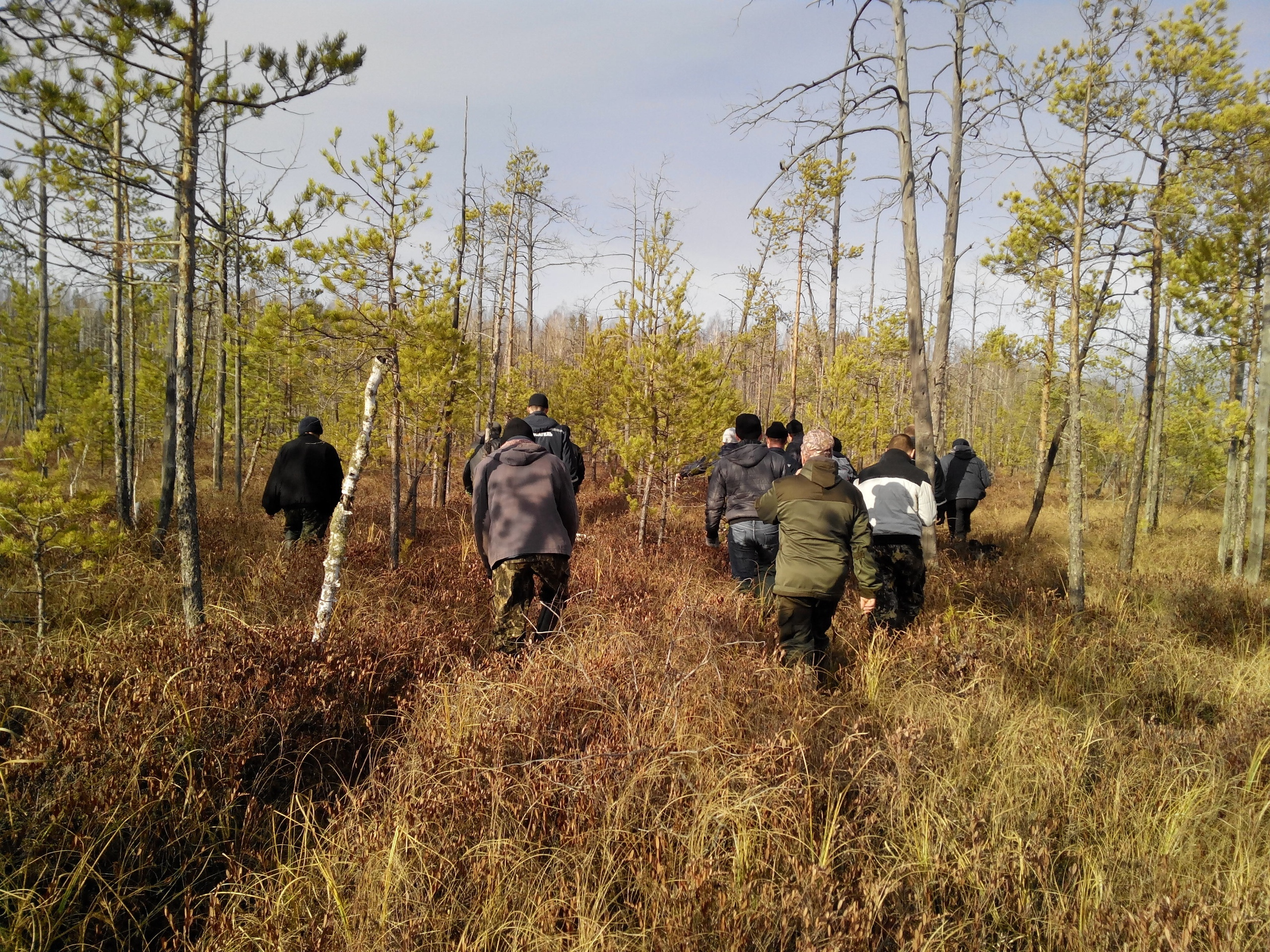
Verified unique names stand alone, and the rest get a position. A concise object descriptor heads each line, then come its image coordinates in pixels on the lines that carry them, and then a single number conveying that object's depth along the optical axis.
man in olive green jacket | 3.96
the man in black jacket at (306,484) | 6.50
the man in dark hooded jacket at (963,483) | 9.02
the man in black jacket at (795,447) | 7.66
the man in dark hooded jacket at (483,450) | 5.83
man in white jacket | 5.07
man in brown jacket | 4.13
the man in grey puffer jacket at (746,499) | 5.92
